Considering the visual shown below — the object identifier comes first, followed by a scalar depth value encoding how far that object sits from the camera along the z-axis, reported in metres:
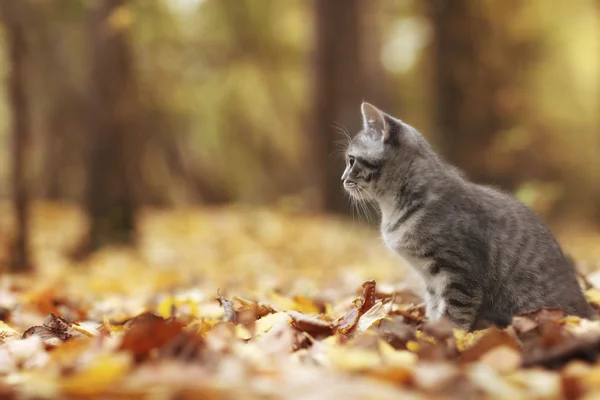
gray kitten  2.68
